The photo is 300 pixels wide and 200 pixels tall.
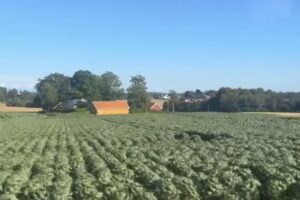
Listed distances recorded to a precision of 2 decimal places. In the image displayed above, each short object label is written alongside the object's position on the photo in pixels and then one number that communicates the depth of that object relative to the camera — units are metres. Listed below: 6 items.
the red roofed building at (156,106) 114.05
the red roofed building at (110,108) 98.00
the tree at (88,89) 125.73
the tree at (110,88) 128.29
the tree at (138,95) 117.56
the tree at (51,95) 133.14
